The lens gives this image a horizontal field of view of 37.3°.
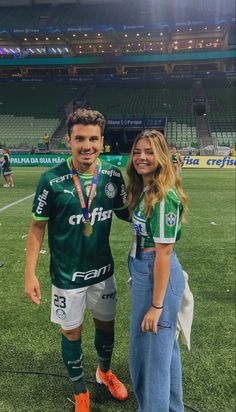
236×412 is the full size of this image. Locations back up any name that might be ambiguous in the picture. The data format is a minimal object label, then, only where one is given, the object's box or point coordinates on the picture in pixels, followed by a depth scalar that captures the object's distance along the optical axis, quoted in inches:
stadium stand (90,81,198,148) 1503.4
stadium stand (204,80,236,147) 1411.2
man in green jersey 101.3
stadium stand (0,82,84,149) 1499.8
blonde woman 85.7
